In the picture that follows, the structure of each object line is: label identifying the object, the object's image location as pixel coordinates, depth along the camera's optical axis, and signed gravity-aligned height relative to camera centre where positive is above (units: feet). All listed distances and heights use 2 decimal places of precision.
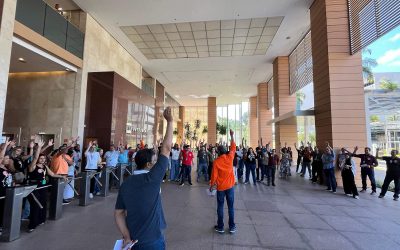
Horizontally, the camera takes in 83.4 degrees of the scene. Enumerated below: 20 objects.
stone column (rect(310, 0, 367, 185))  28.14 +7.92
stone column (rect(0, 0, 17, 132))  20.88 +9.30
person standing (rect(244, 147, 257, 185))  30.91 -2.73
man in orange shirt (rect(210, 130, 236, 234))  13.92 -2.57
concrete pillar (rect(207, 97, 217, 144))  92.44 +8.94
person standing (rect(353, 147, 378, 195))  25.43 -2.17
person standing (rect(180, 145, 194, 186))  30.17 -2.83
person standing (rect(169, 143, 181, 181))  33.35 -3.19
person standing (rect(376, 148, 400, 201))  22.91 -2.75
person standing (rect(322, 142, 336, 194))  26.00 -2.63
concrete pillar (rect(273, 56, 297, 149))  51.47 +9.61
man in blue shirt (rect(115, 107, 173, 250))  5.58 -1.72
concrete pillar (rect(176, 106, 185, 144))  107.88 +9.09
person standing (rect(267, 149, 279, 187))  29.58 -3.15
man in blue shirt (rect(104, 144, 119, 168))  26.95 -2.11
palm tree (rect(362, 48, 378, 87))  67.51 +24.94
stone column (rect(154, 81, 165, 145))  61.41 +9.16
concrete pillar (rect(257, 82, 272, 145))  70.33 +9.72
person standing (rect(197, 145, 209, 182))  33.47 -2.68
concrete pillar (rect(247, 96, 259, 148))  90.38 +8.27
